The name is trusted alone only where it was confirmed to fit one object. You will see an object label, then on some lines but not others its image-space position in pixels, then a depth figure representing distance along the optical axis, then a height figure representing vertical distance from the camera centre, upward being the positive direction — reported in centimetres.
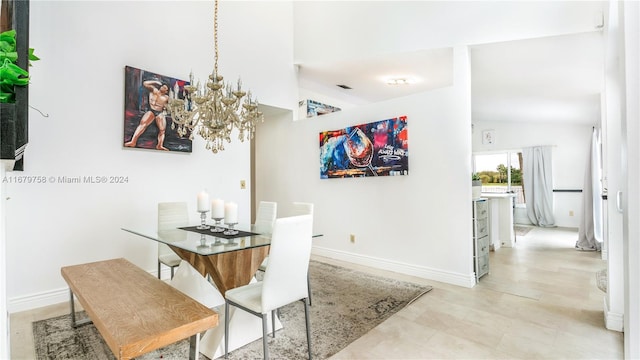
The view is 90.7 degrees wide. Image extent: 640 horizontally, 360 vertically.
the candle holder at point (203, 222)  280 -34
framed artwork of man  344 +82
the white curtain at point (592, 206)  504 -42
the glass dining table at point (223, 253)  212 -48
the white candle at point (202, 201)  271 -15
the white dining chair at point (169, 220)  310 -36
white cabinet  348 -65
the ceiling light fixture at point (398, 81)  512 +166
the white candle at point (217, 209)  263 -21
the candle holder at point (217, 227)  274 -40
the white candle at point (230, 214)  260 -25
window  789 +25
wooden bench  128 -61
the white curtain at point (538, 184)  732 -7
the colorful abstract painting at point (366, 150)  381 +42
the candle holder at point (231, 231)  261 -40
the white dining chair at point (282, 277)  182 -57
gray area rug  210 -112
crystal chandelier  244 +58
